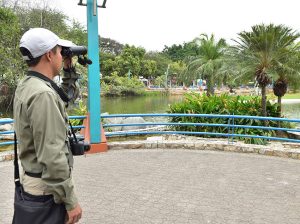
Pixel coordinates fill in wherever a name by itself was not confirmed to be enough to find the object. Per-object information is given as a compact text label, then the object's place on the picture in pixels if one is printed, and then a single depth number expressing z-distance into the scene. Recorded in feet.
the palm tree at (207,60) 76.07
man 5.60
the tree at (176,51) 246.80
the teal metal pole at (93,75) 21.86
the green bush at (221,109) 30.35
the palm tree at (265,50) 30.22
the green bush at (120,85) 141.90
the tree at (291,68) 30.35
